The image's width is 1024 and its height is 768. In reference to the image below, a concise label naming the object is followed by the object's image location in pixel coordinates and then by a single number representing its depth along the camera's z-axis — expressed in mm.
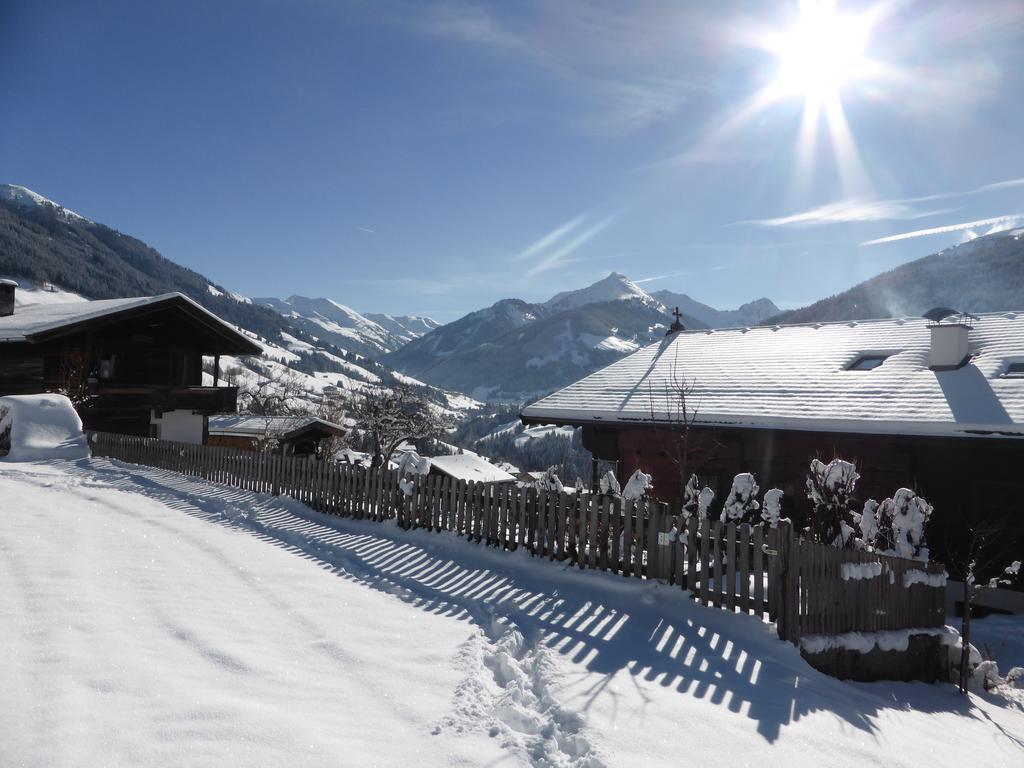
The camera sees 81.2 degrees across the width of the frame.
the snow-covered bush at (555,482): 13133
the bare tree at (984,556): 12596
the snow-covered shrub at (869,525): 10578
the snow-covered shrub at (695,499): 10633
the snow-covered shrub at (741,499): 10602
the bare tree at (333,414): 49847
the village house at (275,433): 42594
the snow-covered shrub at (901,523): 10188
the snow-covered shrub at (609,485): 11023
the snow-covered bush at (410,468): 12297
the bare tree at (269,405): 52350
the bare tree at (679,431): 16219
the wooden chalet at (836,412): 13102
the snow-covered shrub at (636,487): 10188
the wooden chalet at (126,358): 25000
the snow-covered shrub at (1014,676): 8836
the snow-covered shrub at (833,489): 10930
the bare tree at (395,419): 47500
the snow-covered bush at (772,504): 9875
